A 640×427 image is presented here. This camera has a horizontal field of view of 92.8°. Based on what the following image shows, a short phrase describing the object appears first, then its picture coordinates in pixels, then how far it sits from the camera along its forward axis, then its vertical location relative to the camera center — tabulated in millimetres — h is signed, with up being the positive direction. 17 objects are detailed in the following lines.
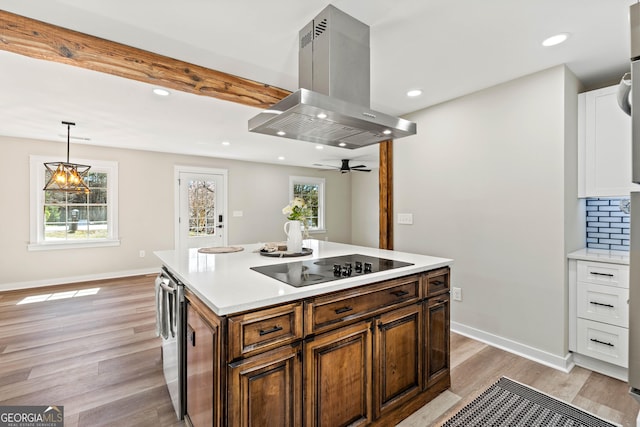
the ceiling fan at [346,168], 6329 +904
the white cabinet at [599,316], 2223 -809
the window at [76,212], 4867 -7
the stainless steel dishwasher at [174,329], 1704 -699
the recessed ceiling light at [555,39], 2035 +1168
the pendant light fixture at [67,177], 3941 +451
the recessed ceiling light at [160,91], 2871 +1148
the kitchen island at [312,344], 1242 -650
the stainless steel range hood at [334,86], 1705 +767
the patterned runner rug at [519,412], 1814 -1262
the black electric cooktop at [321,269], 1592 -351
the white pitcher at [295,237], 2404 -210
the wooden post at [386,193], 3693 +215
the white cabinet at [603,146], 2328 +509
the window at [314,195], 7936 +418
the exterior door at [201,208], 6098 +67
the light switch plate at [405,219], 3512 -97
